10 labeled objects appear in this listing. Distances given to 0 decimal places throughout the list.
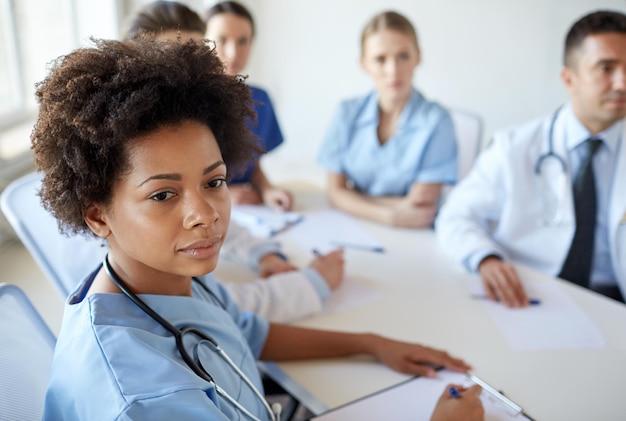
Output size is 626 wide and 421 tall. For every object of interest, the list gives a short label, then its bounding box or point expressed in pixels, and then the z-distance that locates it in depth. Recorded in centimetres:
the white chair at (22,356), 73
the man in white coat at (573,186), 154
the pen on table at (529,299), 129
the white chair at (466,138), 203
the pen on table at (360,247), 156
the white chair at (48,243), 117
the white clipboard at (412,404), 92
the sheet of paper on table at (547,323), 115
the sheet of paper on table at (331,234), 158
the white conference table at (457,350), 100
